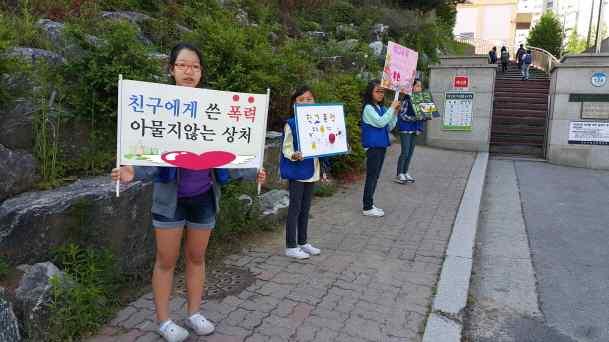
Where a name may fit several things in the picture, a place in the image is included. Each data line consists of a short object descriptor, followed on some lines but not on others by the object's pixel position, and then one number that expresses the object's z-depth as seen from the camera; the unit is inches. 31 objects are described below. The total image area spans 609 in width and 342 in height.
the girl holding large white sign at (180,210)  113.5
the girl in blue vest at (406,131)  324.5
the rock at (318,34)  525.6
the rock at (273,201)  229.1
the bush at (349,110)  336.5
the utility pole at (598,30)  1022.5
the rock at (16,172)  138.9
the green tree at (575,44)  1676.1
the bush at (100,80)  165.0
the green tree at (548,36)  1631.4
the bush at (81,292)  120.0
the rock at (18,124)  148.5
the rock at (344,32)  590.9
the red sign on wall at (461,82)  494.9
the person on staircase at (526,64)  867.4
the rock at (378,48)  553.9
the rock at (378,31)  633.6
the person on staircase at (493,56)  1024.6
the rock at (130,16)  281.9
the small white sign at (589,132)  434.6
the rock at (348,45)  481.3
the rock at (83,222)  126.8
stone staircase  528.5
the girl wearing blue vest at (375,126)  229.9
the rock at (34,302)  116.3
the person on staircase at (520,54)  1014.4
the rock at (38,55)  173.6
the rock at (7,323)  109.6
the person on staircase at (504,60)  1010.5
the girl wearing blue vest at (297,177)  179.3
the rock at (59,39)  173.8
